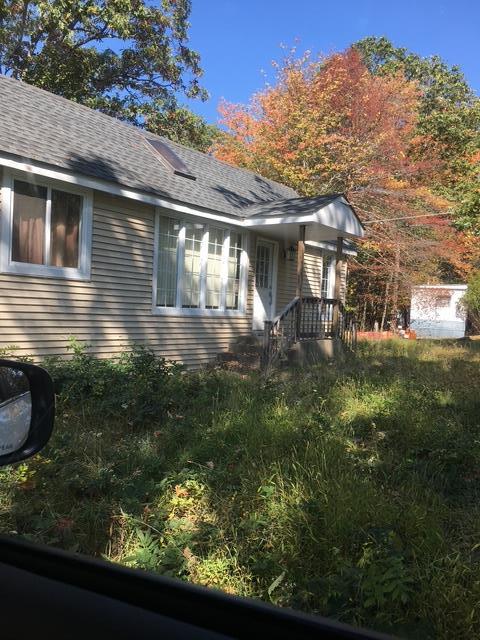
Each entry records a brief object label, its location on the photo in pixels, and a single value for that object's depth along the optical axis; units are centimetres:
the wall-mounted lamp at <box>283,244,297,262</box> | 1339
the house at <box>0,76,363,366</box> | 772
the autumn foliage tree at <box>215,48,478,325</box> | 2175
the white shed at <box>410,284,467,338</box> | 2738
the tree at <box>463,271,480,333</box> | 2264
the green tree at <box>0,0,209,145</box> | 1797
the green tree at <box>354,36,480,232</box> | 1143
